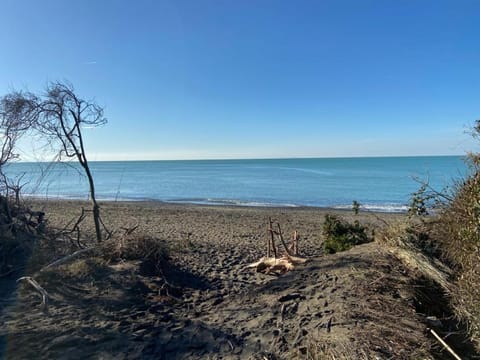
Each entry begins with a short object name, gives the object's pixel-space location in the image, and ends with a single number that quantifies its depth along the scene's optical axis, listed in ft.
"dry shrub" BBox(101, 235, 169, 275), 22.74
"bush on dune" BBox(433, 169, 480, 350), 12.40
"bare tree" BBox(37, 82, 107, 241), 24.95
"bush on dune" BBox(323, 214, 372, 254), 26.23
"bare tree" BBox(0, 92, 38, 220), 24.11
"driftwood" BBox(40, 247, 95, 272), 20.06
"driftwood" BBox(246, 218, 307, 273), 23.11
